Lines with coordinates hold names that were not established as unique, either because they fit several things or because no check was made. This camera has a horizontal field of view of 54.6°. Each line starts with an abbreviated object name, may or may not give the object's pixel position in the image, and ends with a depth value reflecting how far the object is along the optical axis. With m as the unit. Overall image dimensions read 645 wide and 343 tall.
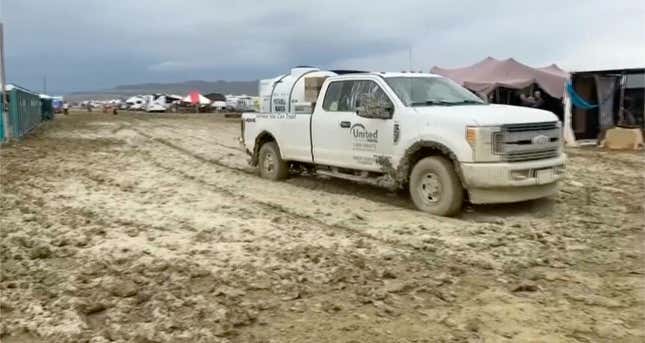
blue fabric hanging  19.15
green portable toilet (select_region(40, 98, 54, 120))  39.22
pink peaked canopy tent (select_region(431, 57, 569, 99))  23.11
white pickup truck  7.52
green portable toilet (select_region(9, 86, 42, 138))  20.70
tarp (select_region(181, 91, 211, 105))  66.56
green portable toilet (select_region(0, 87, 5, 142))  19.24
